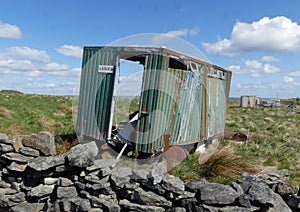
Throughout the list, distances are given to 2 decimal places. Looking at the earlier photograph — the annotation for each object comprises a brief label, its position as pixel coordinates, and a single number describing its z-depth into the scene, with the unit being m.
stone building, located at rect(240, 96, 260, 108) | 39.69
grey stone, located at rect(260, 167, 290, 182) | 6.61
